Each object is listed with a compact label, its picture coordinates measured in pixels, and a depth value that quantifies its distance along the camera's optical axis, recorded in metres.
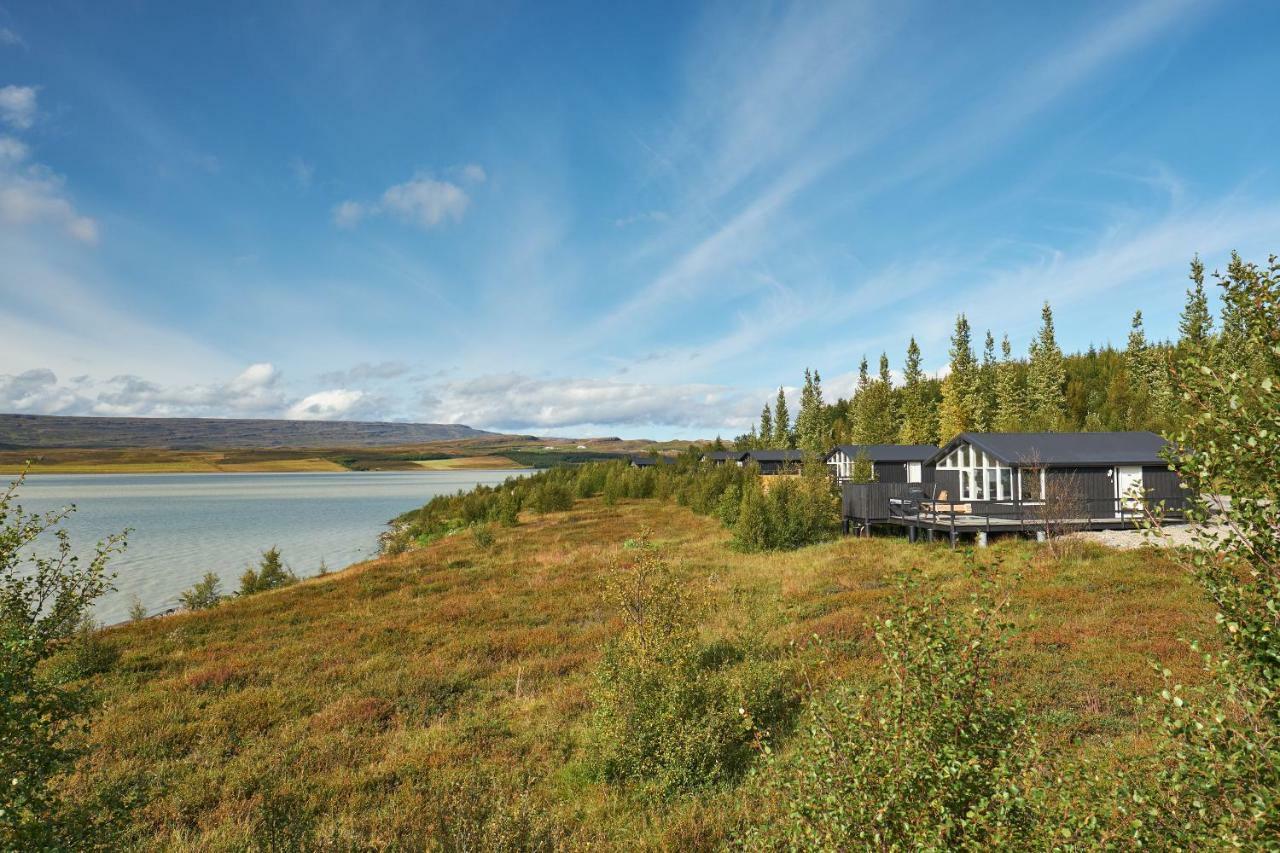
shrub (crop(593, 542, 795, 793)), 10.09
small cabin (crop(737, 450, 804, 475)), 77.62
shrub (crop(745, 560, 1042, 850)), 4.19
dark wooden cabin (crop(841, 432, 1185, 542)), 29.00
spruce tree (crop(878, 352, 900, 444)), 89.81
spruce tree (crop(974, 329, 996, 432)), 77.06
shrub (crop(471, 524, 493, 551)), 39.74
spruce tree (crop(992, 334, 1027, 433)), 75.06
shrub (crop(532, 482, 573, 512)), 63.34
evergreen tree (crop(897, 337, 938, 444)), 84.38
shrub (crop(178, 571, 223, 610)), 26.65
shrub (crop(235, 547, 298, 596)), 30.13
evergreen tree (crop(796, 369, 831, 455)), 101.69
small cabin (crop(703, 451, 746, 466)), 84.94
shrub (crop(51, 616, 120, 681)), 16.83
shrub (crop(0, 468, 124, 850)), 4.67
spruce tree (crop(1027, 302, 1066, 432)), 76.76
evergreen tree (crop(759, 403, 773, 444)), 125.44
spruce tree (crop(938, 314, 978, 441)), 76.12
